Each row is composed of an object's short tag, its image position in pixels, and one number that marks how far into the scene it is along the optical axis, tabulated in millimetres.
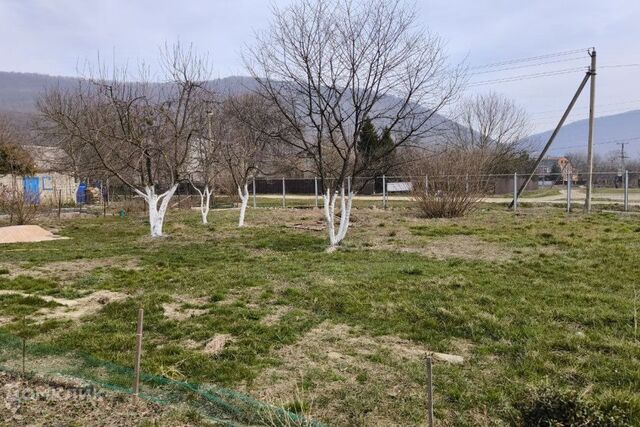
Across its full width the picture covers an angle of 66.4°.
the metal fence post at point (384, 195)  22266
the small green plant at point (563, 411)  2367
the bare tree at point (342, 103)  9242
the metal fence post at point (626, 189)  17578
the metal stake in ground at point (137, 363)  3090
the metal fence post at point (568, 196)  18584
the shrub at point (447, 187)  15781
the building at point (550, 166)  46106
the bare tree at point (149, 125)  11930
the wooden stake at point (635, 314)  4204
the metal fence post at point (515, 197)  19712
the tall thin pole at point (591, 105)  18484
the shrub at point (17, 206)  15469
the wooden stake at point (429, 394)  2467
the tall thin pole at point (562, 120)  19172
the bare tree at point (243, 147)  14498
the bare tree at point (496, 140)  38031
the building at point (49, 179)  26719
